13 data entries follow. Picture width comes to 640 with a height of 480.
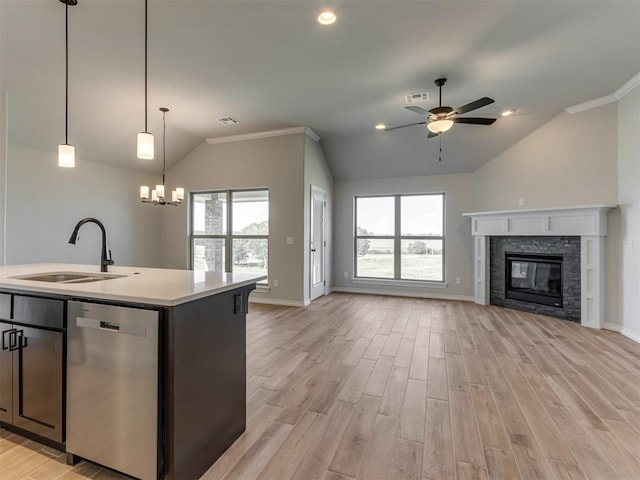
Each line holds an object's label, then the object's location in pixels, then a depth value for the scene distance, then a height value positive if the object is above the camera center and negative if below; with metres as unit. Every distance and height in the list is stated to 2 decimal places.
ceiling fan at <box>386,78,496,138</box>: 3.42 +1.46
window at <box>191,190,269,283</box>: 5.96 +0.17
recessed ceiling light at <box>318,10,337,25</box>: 2.54 +1.95
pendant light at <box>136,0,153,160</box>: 2.30 +0.73
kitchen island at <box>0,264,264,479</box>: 1.40 -0.69
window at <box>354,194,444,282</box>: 6.35 +0.07
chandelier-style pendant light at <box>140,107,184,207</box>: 4.59 +0.73
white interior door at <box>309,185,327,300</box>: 5.78 -0.08
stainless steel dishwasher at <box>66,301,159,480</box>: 1.40 -0.75
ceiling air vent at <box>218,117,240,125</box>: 4.95 +2.03
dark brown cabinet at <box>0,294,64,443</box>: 1.62 -0.74
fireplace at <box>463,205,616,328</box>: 4.14 -0.13
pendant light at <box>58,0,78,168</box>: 2.38 +0.67
